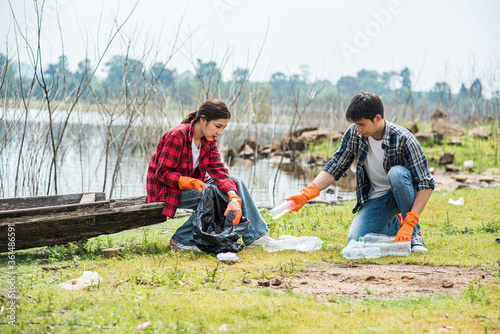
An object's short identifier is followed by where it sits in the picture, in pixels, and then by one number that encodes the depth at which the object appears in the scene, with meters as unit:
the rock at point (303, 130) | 19.22
